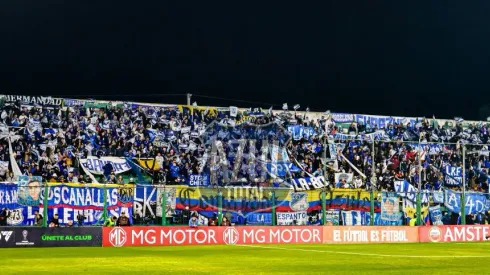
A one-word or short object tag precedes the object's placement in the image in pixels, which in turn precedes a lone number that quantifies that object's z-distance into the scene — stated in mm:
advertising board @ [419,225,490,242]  42312
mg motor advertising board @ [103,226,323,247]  36969
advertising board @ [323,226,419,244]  40969
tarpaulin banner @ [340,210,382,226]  44156
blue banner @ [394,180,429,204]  53219
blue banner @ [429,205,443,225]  46281
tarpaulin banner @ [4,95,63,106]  51041
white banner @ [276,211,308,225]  43156
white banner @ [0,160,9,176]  45022
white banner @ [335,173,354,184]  52312
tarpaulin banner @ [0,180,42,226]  37031
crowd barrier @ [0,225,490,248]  35156
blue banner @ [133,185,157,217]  40719
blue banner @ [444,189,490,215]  45888
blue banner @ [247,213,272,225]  42062
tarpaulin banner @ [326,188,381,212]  44062
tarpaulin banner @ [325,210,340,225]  43844
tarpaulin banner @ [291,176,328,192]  50625
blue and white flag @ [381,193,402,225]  43656
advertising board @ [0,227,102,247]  34375
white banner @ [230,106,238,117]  57344
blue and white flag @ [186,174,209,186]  49344
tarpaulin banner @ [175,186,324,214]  41281
